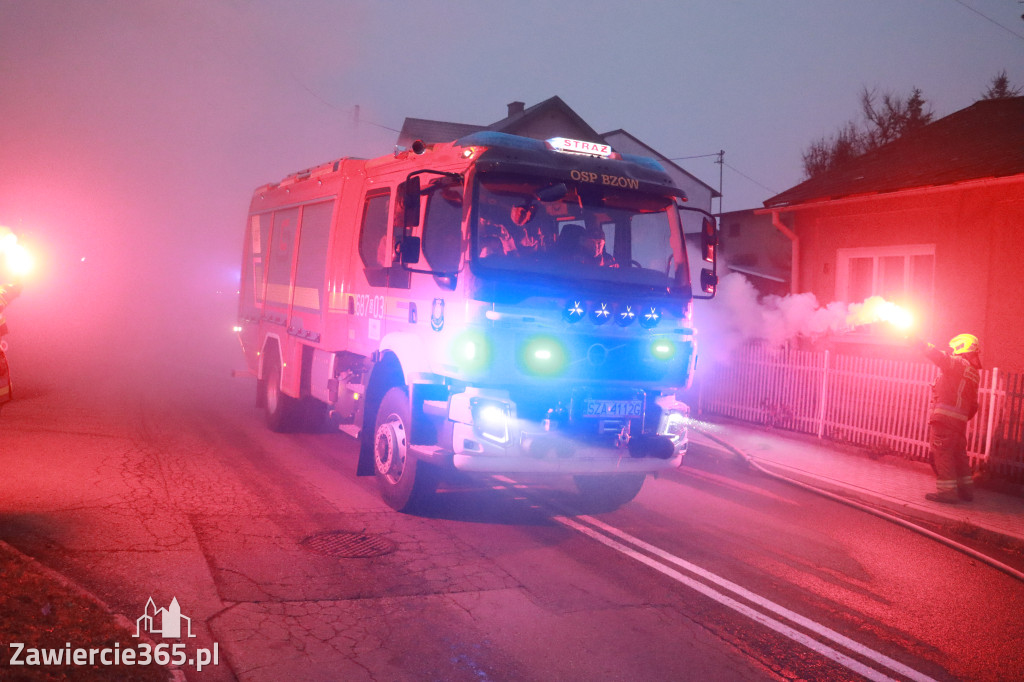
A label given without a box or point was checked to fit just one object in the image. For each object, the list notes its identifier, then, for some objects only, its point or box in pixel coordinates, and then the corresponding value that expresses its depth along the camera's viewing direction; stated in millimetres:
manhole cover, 5629
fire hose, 6434
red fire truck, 6035
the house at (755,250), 22781
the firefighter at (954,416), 8672
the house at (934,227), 13009
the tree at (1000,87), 48056
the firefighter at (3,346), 7352
